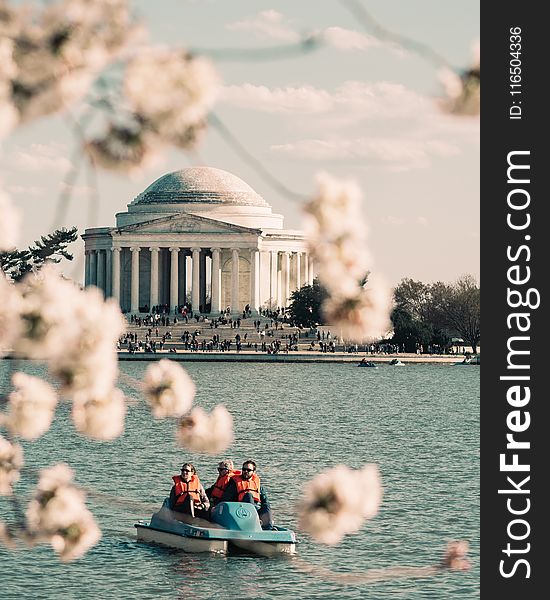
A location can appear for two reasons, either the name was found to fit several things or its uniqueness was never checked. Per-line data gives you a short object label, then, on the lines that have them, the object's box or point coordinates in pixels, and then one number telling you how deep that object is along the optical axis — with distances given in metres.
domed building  178.88
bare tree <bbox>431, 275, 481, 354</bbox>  169.12
